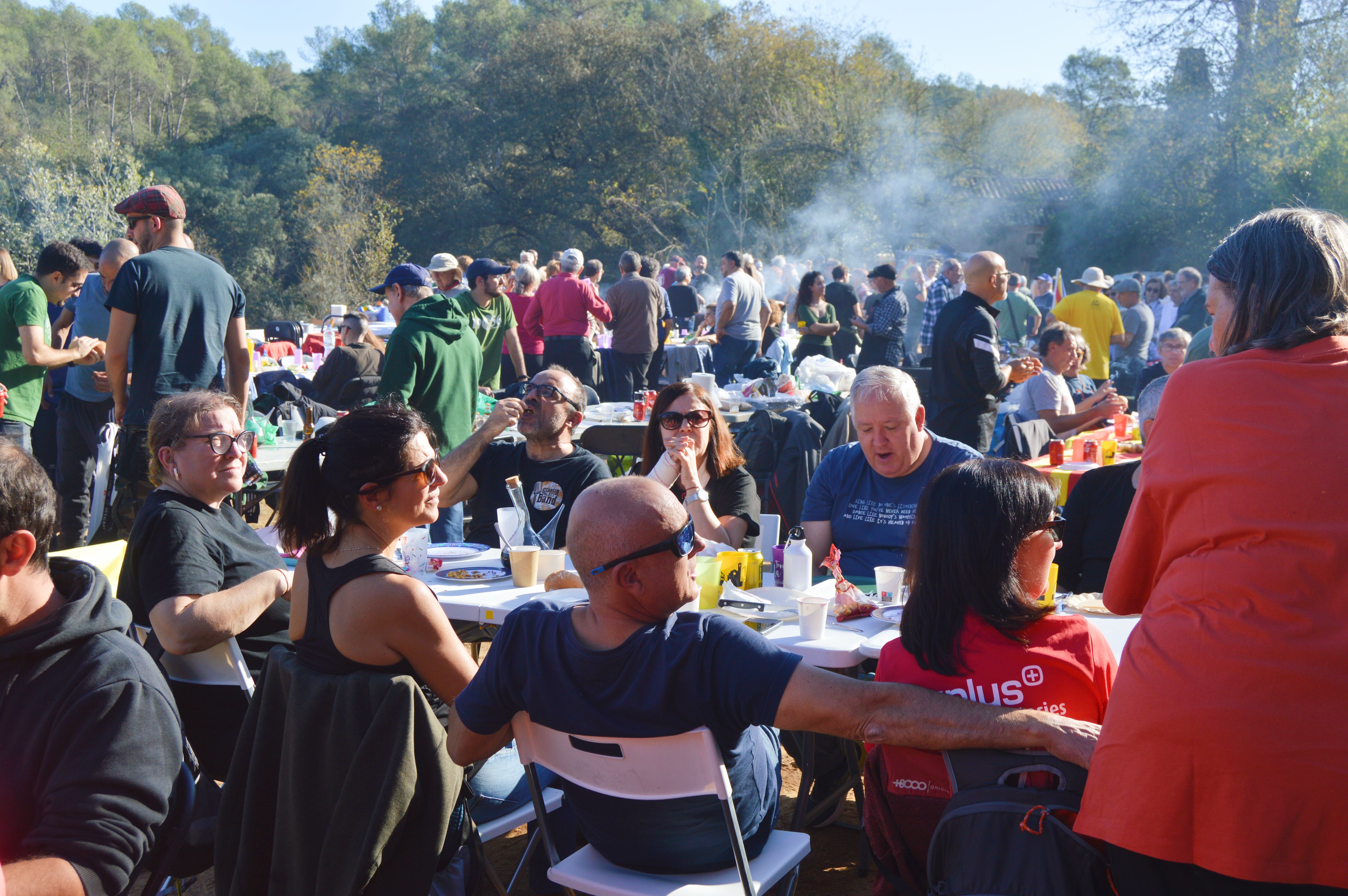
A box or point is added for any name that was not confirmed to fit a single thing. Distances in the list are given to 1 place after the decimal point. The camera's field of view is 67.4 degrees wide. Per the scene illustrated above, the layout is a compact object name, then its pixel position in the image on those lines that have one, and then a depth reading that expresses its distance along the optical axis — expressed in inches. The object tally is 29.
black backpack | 61.9
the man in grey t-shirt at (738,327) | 390.6
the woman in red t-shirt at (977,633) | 71.8
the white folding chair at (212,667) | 99.3
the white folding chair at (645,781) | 69.7
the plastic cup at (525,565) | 123.0
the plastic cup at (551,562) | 126.1
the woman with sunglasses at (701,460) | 145.1
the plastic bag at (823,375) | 308.2
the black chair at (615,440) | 250.2
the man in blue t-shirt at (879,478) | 135.7
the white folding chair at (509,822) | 93.7
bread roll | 120.6
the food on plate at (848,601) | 110.7
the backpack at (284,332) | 468.8
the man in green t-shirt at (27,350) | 199.3
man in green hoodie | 191.8
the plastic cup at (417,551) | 130.0
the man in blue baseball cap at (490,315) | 272.7
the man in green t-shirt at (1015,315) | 422.9
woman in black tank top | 80.3
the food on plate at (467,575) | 127.3
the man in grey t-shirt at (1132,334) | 403.2
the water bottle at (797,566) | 118.4
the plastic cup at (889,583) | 114.8
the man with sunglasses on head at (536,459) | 155.1
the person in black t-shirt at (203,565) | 97.8
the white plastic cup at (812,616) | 103.0
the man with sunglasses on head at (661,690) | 67.3
